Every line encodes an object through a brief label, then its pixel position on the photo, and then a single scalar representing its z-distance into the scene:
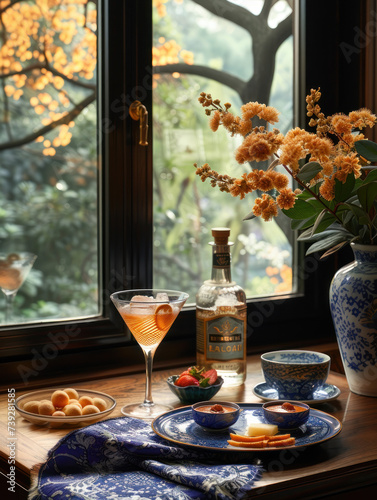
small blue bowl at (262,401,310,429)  1.16
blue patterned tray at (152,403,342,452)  1.12
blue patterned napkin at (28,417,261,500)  0.97
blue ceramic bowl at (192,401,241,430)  1.16
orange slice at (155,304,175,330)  1.30
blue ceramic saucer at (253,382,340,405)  1.35
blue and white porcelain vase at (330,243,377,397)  1.38
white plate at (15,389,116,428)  1.22
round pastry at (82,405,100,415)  1.25
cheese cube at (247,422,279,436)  1.13
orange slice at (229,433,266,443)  1.11
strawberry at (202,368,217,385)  1.35
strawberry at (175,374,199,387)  1.35
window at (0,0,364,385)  1.54
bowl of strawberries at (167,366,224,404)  1.34
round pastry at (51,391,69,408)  1.28
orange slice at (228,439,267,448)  1.10
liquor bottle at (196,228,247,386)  1.47
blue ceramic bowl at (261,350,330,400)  1.34
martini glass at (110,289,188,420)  1.29
